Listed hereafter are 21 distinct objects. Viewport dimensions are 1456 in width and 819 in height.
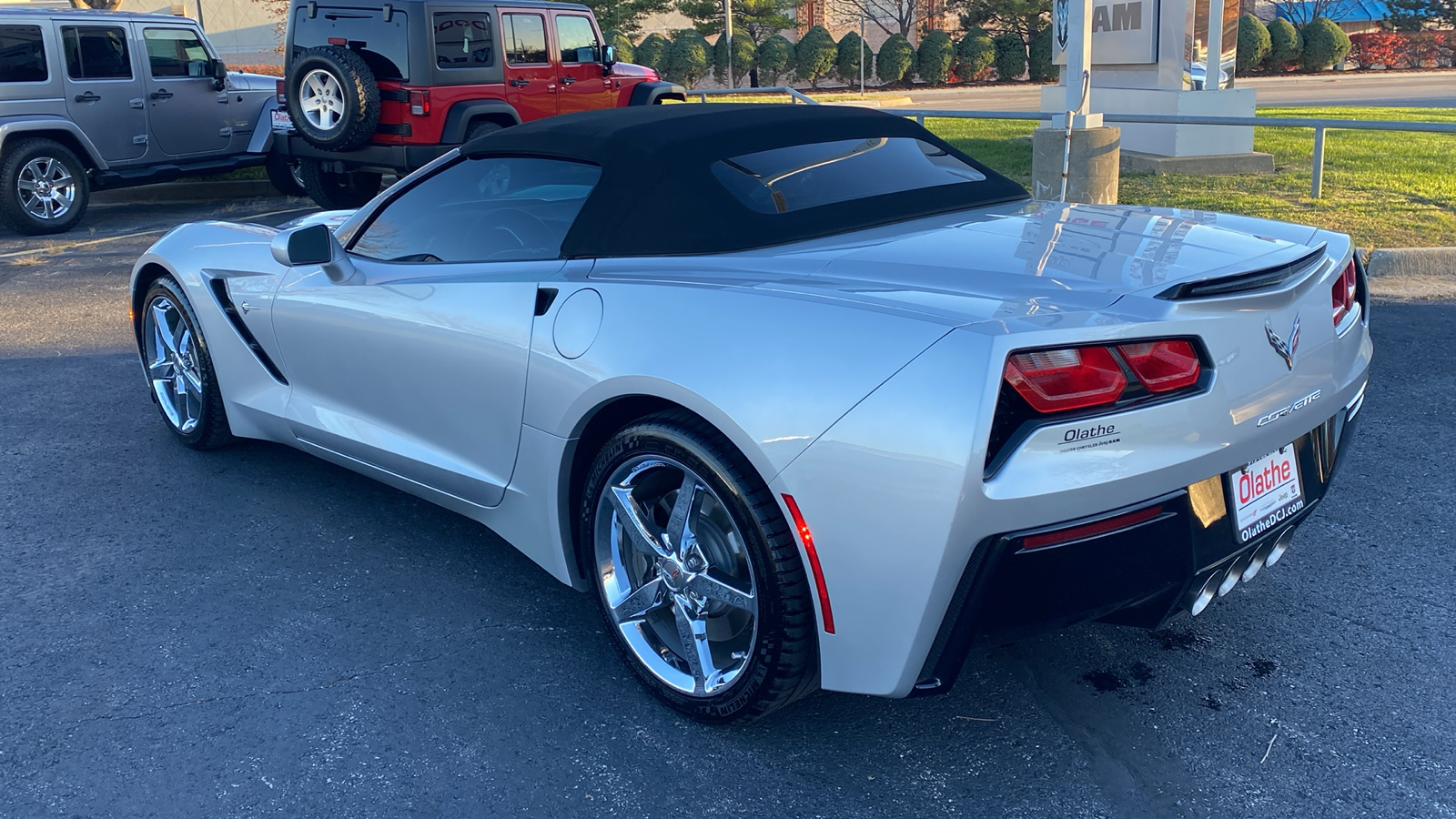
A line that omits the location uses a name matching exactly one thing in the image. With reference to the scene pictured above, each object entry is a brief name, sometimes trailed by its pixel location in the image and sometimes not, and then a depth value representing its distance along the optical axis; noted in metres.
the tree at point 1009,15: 36.62
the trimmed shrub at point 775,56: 34.25
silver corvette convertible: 2.45
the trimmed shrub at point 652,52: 33.56
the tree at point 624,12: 34.62
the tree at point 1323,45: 34.72
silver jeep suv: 11.16
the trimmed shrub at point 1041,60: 34.88
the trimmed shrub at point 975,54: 34.31
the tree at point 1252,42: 33.80
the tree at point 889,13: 40.09
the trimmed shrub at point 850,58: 34.47
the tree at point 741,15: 37.53
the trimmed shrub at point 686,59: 33.47
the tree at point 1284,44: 34.56
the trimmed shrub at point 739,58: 34.69
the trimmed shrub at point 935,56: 33.84
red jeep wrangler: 10.59
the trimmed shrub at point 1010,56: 34.81
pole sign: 13.41
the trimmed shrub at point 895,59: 34.00
